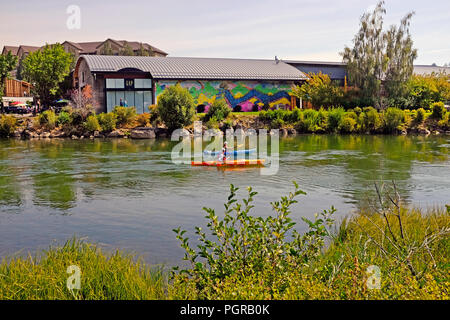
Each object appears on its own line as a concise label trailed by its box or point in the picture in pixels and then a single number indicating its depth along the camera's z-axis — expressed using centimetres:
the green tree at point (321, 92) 5147
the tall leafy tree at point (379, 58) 5034
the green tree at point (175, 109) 4272
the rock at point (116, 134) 4206
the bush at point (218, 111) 4581
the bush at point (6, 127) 4175
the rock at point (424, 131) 4353
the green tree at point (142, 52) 7988
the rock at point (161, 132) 4284
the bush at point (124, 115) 4378
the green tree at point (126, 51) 7939
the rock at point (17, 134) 4162
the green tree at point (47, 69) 5097
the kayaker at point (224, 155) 2414
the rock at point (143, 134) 4141
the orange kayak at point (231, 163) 2391
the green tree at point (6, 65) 4956
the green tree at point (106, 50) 8272
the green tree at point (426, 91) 5193
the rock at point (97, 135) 4188
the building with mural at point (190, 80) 4803
